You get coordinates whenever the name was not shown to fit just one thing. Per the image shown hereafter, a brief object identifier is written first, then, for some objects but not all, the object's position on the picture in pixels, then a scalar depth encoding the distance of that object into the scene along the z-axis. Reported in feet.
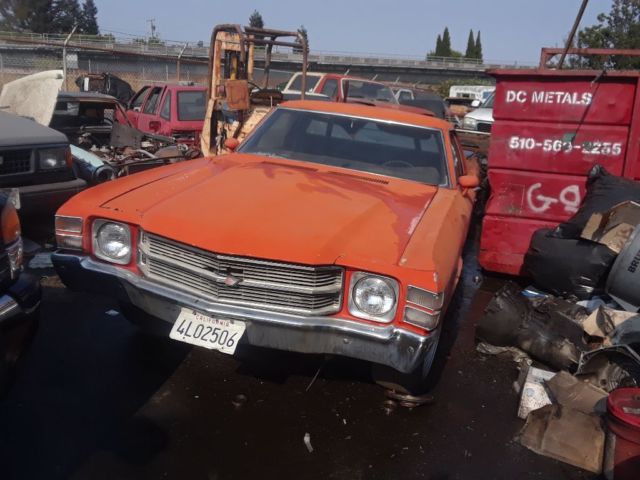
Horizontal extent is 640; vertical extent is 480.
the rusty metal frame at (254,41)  28.09
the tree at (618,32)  74.13
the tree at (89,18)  263.49
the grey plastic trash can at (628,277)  13.47
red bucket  8.84
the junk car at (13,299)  8.73
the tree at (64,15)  223.40
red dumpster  16.51
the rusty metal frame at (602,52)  17.44
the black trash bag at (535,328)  12.94
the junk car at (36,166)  16.97
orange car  9.61
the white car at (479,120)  42.06
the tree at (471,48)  295.28
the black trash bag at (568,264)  14.69
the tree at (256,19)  339.77
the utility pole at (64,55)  42.75
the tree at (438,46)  308.19
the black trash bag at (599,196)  15.31
